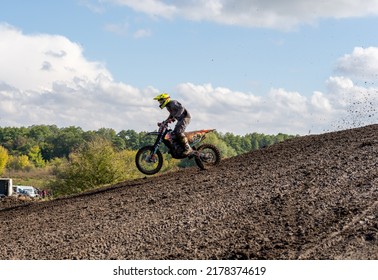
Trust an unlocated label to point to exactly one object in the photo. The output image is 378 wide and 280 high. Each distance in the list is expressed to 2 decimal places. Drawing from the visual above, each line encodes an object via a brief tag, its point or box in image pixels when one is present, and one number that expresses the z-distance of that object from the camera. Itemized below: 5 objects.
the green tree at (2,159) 124.40
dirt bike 15.97
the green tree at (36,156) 158.16
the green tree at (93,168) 29.72
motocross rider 15.51
